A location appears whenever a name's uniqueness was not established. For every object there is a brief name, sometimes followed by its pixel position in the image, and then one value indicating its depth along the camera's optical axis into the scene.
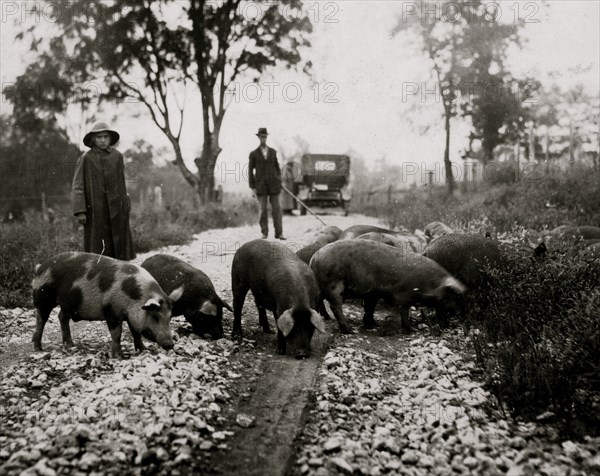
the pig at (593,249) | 6.07
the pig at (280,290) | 4.94
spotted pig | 4.81
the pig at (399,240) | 7.80
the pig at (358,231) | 8.47
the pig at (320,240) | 7.42
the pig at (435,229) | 9.86
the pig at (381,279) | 5.77
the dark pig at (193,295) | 5.56
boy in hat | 6.74
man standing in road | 11.99
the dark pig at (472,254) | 6.14
